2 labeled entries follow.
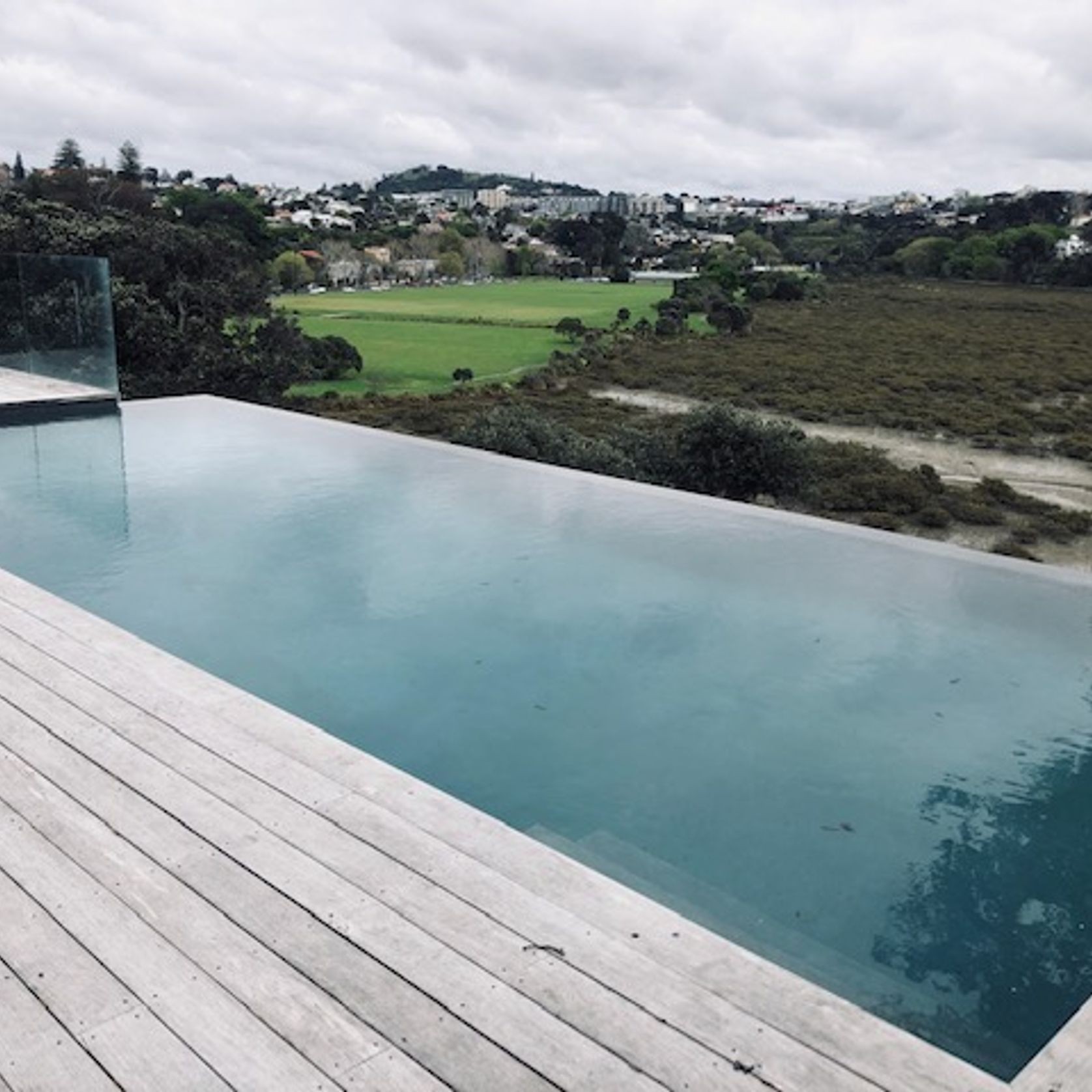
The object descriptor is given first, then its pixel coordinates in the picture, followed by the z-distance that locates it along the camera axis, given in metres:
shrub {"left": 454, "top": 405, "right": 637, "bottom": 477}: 9.81
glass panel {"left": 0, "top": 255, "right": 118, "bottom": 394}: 8.91
